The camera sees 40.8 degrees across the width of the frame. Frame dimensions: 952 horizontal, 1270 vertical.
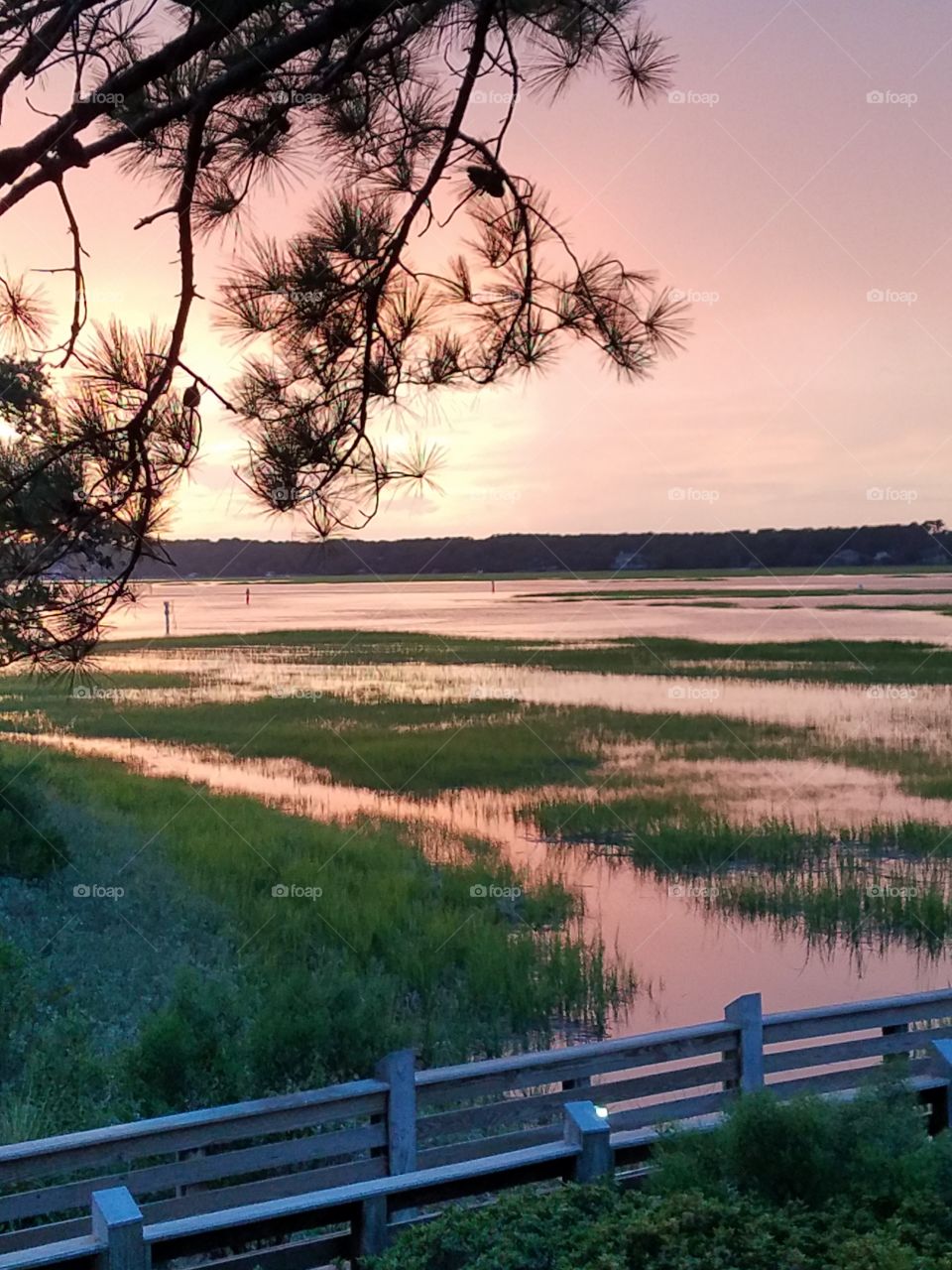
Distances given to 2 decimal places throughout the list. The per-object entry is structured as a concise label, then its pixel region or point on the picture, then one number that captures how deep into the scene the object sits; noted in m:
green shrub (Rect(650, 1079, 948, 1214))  4.78
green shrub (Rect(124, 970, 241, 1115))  6.40
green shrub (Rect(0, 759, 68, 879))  13.19
